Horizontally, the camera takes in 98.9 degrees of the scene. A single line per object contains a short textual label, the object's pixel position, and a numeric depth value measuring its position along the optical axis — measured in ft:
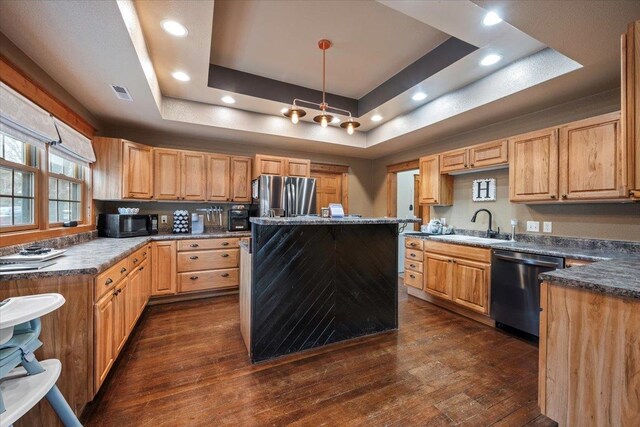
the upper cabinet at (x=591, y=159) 7.60
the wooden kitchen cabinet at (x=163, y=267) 11.37
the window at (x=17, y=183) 6.50
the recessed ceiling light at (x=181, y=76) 9.27
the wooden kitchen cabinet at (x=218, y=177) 13.51
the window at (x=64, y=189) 8.66
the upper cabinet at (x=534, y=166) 8.88
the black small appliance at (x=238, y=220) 13.75
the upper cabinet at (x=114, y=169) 11.28
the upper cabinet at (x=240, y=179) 14.05
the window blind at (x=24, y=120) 5.87
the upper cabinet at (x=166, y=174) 12.59
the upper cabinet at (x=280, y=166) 14.14
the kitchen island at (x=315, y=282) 7.34
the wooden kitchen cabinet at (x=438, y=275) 10.89
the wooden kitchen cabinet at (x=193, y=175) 13.00
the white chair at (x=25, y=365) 3.46
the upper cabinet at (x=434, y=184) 12.85
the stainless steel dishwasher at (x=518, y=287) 8.23
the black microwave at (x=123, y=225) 10.94
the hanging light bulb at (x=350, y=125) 9.48
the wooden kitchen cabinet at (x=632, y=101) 4.79
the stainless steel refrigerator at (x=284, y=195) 13.15
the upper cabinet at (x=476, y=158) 10.34
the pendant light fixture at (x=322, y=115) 8.52
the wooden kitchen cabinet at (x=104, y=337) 5.46
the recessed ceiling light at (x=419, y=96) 10.73
